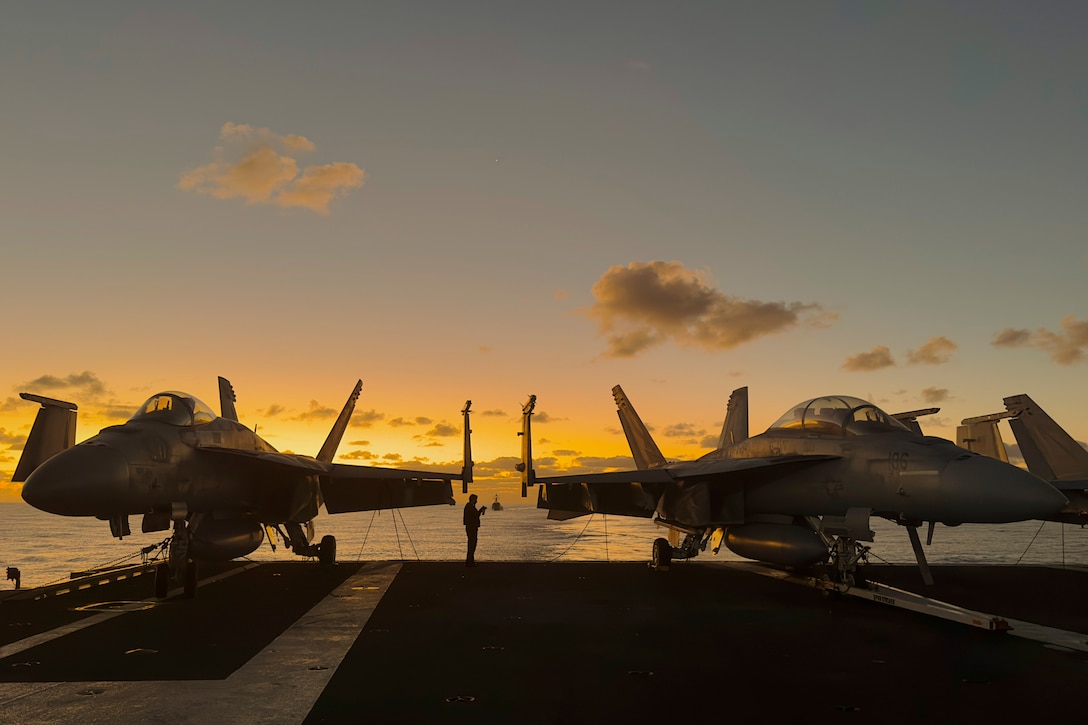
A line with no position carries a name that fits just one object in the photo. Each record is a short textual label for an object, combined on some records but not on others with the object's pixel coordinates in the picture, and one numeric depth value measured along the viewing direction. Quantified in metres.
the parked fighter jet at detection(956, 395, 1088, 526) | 21.63
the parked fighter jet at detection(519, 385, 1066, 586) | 10.38
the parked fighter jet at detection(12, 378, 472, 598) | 11.26
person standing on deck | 18.84
